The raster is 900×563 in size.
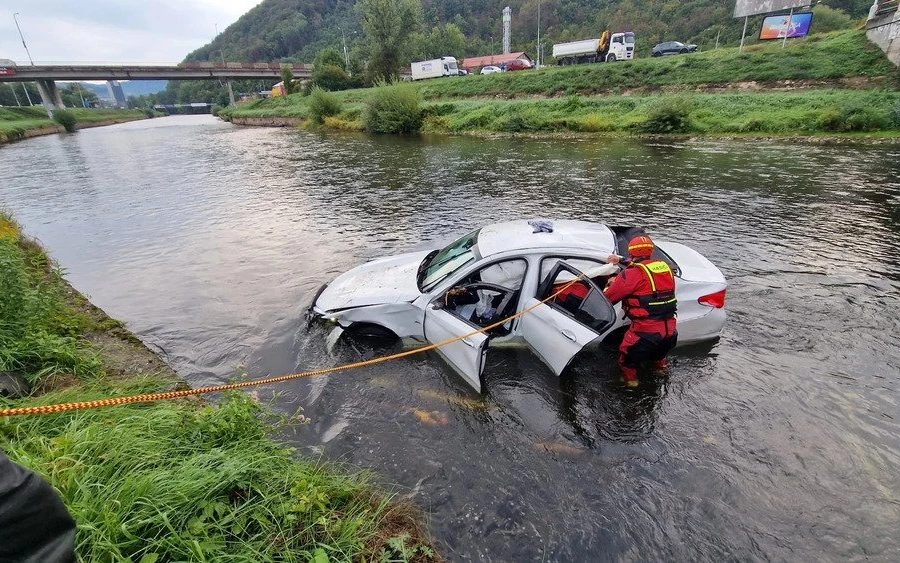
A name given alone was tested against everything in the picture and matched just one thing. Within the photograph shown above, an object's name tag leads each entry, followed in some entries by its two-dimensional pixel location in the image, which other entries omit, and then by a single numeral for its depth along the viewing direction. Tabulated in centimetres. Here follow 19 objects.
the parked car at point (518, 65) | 5547
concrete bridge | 6184
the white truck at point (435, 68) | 5706
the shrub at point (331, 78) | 6231
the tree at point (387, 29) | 5516
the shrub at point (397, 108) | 3331
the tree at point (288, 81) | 6825
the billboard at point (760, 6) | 3369
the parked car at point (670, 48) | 4609
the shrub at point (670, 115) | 2412
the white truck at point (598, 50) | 4131
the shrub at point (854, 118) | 2022
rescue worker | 455
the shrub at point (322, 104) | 4216
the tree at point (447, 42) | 8975
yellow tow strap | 277
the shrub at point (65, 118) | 5784
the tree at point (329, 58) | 6856
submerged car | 475
